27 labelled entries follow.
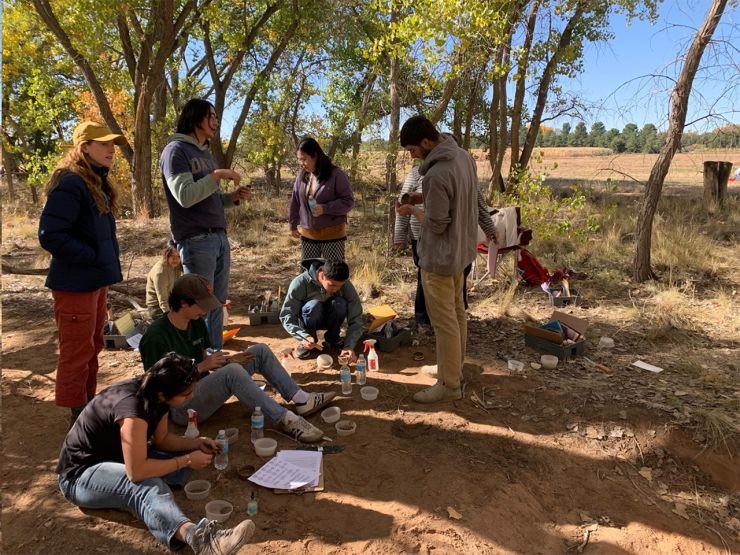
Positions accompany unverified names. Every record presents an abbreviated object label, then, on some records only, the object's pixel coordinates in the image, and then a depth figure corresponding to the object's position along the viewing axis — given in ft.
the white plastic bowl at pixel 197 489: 8.91
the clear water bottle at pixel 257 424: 10.47
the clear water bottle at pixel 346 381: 12.76
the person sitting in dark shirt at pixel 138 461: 7.48
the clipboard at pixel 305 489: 9.20
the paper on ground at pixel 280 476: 9.29
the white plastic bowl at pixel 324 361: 14.14
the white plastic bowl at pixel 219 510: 8.38
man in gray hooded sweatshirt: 10.94
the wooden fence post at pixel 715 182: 34.76
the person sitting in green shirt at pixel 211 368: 9.64
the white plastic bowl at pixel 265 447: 10.22
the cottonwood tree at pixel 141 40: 28.02
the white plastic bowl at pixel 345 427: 11.18
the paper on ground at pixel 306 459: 9.69
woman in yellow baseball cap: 9.32
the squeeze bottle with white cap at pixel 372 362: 14.26
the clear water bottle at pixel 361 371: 13.21
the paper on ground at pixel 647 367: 14.38
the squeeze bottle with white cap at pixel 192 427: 10.34
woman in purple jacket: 14.80
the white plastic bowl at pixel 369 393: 12.68
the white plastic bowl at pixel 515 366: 14.23
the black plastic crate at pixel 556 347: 14.93
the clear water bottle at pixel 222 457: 9.72
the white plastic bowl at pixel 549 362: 14.49
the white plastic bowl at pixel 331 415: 11.65
